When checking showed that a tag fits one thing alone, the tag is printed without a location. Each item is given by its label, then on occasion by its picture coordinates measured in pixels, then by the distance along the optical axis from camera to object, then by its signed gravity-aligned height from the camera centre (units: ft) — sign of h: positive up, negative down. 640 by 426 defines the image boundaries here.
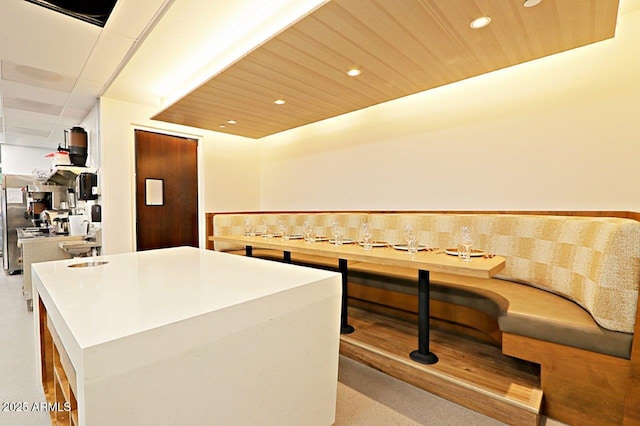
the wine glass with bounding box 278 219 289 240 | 11.15 -0.95
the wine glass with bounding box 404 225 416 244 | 7.46 -0.70
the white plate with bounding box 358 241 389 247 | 8.54 -1.01
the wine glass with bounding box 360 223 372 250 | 8.19 -0.87
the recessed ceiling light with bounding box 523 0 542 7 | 5.95 +3.94
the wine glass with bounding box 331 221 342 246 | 9.19 -0.87
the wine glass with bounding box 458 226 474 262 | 6.46 -0.83
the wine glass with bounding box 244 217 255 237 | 12.64 -0.97
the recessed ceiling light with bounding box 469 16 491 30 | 6.55 +3.98
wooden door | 14.79 +0.86
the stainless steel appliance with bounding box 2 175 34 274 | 18.56 -0.41
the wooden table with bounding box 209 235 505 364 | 5.76 -1.13
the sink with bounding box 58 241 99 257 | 12.52 -1.56
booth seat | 4.99 -1.95
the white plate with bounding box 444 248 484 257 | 6.68 -1.00
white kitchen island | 2.39 -1.23
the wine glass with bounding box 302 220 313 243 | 10.06 -0.90
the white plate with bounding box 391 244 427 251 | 7.79 -1.01
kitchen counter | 12.44 -1.78
